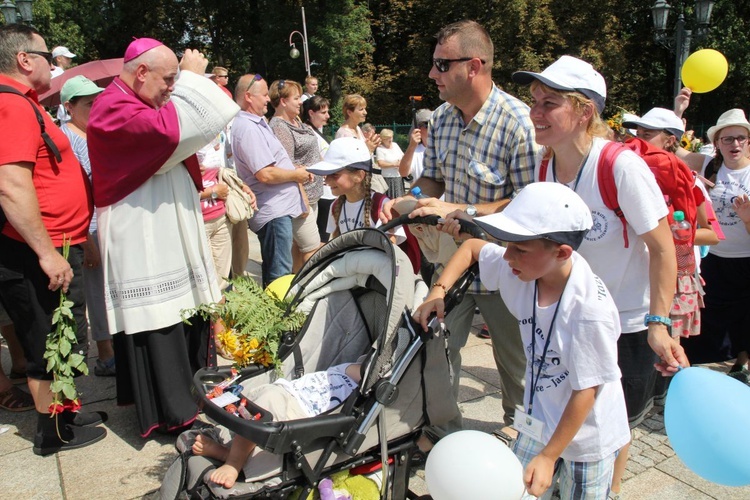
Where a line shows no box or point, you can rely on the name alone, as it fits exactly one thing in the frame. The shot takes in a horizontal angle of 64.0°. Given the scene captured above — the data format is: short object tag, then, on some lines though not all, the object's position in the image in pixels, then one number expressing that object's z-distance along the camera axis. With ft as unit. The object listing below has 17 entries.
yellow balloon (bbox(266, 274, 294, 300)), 12.35
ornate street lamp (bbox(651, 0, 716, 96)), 38.72
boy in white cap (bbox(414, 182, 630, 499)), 6.67
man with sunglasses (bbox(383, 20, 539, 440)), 10.46
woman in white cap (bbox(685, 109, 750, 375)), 14.57
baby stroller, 8.03
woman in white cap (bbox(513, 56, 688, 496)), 7.91
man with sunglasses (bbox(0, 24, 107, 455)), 10.55
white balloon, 6.49
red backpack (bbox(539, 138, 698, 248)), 8.28
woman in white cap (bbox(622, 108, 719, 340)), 11.18
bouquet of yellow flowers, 9.73
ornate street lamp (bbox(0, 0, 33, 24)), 34.58
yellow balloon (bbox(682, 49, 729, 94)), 20.38
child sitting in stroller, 8.25
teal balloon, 6.87
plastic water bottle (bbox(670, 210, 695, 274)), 9.73
